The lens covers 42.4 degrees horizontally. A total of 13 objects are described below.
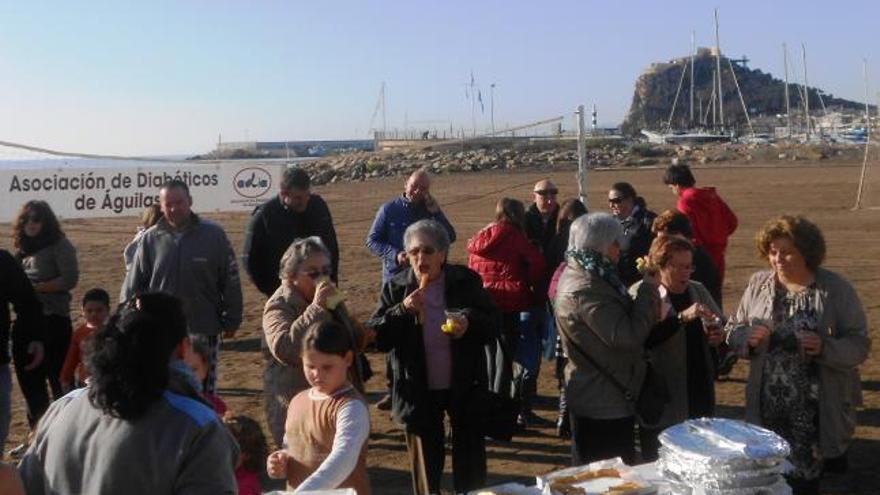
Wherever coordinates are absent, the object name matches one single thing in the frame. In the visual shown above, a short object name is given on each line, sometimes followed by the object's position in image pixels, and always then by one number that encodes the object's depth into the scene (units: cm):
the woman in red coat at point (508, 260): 813
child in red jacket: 757
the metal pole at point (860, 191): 2640
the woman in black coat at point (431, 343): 583
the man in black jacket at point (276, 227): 787
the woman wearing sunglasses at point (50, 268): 815
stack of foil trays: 369
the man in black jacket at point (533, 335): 848
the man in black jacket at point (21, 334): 629
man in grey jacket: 699
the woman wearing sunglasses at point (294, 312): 529
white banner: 1496
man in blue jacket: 857
